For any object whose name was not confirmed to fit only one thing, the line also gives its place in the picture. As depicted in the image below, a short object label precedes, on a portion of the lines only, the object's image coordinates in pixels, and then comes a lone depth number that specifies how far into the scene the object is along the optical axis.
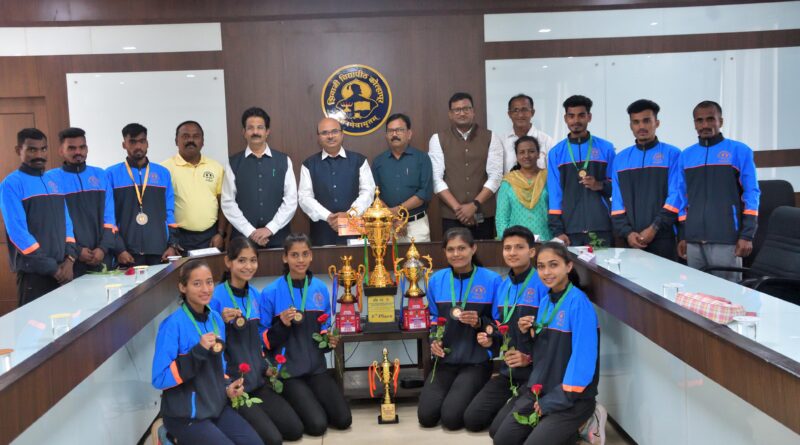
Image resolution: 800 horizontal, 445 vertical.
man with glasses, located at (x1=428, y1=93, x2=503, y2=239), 5.95
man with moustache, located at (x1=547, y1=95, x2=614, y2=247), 5.30
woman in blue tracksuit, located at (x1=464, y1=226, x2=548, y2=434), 4.16
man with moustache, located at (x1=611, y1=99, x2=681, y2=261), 5.12
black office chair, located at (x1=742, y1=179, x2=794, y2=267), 5.60
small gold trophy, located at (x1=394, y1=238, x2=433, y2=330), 4.50
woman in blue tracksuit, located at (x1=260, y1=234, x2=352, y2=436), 4.32
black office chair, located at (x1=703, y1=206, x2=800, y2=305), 4.23
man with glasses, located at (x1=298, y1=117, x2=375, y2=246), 5.78
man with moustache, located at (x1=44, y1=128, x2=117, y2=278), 5.10
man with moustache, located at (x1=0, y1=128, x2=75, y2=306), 4.79
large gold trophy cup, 4.58
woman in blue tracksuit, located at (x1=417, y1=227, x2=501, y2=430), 4.30
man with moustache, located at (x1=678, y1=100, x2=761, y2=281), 4.89
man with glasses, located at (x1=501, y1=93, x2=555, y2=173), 6.14
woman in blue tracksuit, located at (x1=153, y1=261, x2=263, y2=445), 3.48
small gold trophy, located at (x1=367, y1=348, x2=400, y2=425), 4.36
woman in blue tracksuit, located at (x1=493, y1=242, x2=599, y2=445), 3.61
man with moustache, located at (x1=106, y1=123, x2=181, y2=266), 5.42
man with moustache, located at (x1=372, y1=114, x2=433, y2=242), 5.78
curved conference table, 2.36
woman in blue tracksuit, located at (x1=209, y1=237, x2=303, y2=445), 4.02
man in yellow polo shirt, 5.81
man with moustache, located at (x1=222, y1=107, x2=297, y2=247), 5.74
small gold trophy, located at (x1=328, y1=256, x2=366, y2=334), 4.51
